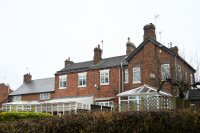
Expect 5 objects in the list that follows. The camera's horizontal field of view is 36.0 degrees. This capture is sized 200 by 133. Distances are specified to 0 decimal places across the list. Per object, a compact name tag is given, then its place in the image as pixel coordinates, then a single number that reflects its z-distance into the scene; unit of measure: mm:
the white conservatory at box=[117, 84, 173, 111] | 32469
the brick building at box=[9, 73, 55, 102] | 49625
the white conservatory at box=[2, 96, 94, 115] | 38781
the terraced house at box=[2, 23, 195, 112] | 34188
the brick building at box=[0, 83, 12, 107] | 64588
